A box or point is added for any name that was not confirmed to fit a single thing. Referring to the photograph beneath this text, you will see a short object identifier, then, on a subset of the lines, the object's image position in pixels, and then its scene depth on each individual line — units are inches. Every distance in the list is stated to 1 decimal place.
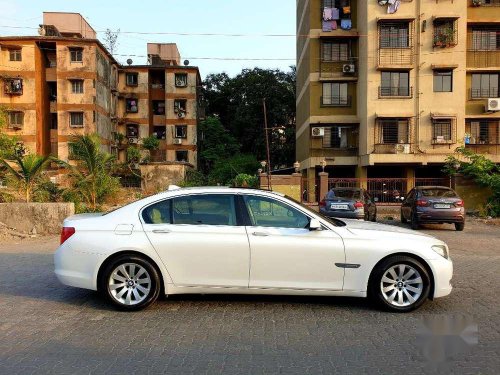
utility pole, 922.1
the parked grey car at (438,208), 612.1
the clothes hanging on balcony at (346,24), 1278.3
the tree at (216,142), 1806.1
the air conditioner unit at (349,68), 1275.8
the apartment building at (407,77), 1197.7
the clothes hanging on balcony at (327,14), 1273.4
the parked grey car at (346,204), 616.4
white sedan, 227.5
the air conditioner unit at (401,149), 1200.2
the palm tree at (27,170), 571.8
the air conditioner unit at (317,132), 1275.8
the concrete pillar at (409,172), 1254.9
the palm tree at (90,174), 624.7
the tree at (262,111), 1929.1
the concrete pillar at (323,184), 956.0
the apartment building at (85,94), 1539.1
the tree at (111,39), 1979.1
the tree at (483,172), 819.5
